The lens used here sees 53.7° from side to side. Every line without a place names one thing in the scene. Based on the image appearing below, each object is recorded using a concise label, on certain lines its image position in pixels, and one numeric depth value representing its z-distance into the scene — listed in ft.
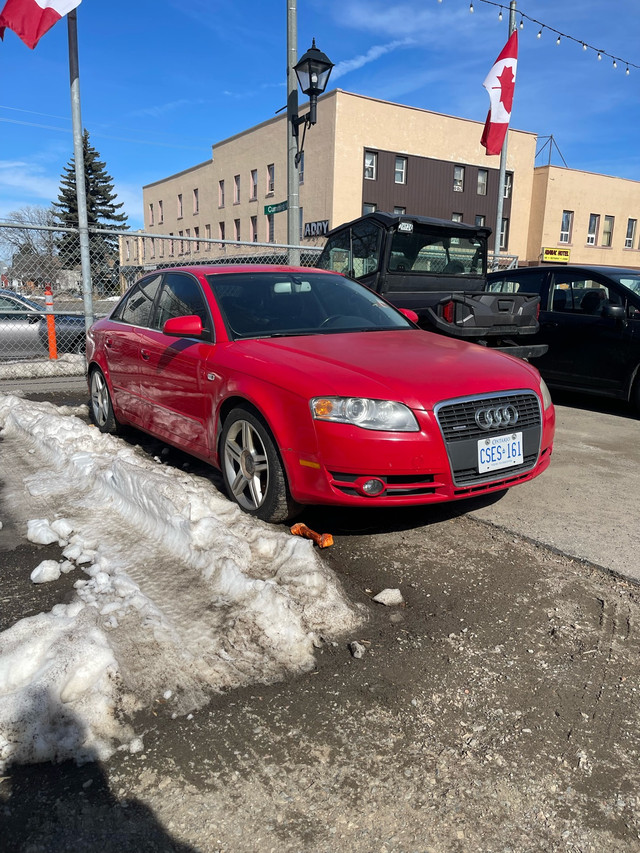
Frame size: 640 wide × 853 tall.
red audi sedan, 10.50
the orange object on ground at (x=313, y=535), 11.37
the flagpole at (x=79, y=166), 28.43
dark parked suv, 22.24
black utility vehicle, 20.72
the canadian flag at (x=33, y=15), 26.78
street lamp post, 31.42
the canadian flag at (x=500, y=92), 46.37
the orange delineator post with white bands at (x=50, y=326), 30.48
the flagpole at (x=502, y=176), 47.01
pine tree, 156.87
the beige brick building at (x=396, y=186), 101.14
